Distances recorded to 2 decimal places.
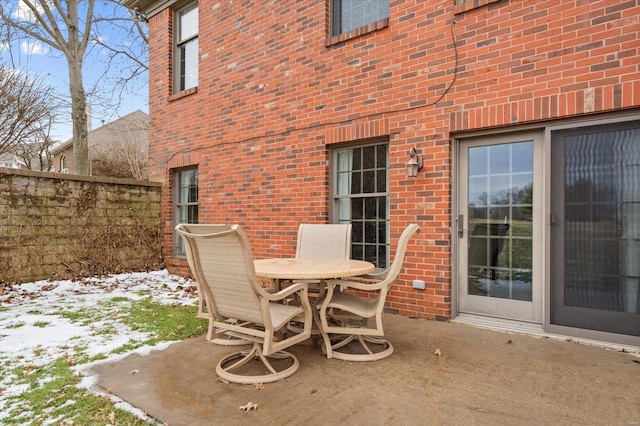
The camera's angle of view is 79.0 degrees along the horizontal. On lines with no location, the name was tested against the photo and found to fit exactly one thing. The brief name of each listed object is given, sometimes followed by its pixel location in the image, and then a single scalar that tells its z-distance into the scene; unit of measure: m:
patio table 2.91
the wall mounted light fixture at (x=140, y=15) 8.27
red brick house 3.38
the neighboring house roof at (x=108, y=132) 23.03
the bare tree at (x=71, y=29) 10.34
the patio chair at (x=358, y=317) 3.05
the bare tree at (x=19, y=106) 7.78
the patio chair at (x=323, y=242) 4.30
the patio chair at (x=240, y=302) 2.51
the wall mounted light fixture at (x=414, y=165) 4.27
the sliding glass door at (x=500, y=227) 3.85
